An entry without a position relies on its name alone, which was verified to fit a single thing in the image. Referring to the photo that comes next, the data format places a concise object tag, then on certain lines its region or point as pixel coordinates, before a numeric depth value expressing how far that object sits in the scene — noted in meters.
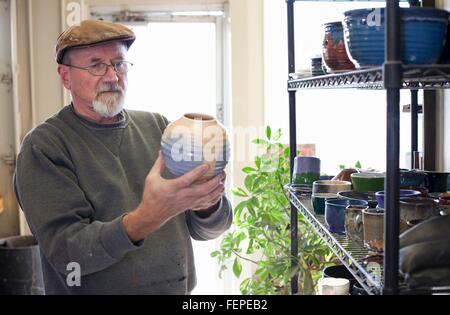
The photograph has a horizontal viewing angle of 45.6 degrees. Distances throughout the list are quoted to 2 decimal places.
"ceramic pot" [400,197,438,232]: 0.91
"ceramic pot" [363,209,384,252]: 0.94
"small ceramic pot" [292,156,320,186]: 1.58
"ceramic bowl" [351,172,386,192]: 1.29
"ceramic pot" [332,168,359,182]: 1.53
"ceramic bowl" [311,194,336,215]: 1.30
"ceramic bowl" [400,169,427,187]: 1.28
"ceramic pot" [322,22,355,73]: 1.10
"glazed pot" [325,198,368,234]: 1.13
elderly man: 1.14
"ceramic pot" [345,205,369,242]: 1.05
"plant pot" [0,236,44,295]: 2.29
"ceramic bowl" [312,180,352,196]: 1.38
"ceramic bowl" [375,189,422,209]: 1.00
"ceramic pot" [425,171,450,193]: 1.32
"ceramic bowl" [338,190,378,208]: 1.24
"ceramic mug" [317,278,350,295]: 1.23
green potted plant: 1.95
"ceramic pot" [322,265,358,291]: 1.40
